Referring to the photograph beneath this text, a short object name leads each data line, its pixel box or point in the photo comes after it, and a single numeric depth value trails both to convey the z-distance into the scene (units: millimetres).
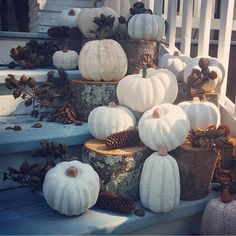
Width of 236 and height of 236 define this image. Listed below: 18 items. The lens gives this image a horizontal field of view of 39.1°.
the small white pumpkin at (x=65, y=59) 2184
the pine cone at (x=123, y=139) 1486
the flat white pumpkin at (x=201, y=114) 1646
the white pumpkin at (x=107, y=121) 1557
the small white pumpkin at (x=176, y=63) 2100
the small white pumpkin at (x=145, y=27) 2053
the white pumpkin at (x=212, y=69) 1901
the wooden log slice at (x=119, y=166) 1455
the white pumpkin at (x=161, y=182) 1405
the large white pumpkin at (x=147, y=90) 1664
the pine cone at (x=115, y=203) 1383
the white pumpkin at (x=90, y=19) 2211
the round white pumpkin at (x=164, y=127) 1468
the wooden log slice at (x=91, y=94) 1833
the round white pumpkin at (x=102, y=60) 1844
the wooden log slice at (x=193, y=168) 1522
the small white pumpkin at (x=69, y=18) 2475
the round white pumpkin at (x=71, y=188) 1310
